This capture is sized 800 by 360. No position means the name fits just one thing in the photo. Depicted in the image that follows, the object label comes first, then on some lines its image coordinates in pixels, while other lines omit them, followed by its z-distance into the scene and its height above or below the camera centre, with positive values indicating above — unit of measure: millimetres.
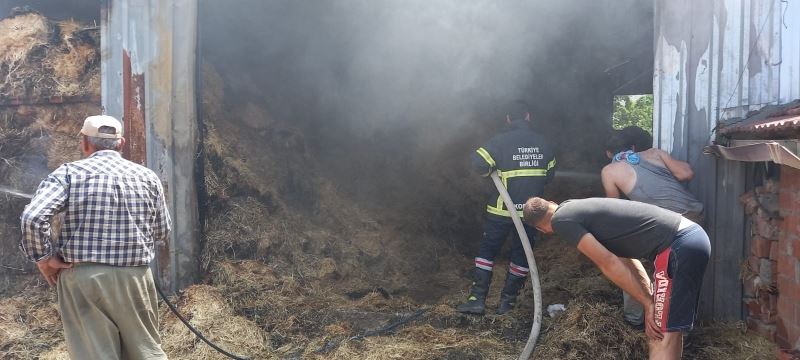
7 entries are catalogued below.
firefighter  5383 -160
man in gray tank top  4477 -57
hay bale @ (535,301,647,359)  4355 -1228
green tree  19594 +2183
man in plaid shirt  3365 -458
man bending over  3449 -452
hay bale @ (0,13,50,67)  5984 +1345
